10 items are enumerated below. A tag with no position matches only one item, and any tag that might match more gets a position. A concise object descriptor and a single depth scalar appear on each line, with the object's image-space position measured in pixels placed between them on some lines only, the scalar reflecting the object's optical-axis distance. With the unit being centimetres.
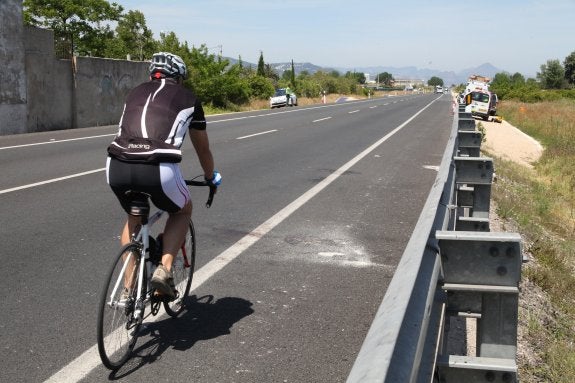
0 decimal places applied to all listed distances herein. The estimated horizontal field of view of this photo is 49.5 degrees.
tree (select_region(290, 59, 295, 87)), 6652
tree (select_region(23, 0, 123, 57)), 5472
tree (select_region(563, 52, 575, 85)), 11208
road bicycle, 357
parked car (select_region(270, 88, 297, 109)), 4499
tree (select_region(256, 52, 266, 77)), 7100
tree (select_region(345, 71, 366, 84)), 16870
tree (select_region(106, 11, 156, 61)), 5888
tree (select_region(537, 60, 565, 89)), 11681
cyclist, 361
